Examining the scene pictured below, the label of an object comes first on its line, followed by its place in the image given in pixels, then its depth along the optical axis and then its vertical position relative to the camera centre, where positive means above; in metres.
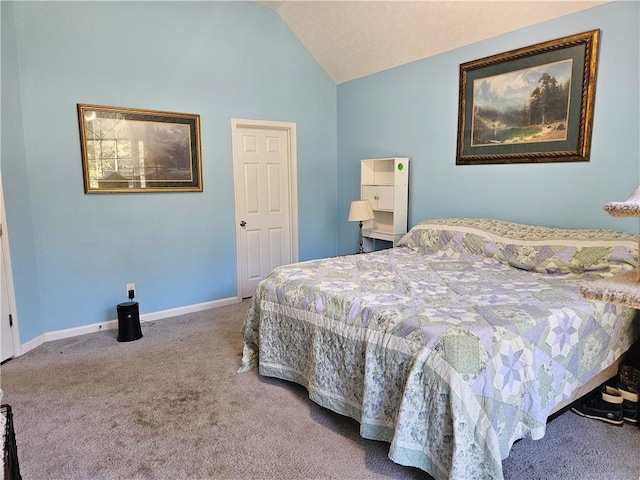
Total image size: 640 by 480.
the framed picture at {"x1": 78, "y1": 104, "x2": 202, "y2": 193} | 3.36 +0.33
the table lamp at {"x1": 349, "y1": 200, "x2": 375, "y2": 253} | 4.07 -0.26
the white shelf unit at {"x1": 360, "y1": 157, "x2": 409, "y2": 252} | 4.00 -0.10
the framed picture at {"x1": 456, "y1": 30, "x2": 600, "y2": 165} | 2.78 +0.62
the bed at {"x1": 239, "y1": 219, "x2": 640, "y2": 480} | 1.56 -0.71
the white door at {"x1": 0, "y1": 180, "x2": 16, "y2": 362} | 2.89 -0.87
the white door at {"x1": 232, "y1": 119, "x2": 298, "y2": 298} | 4.30 -0.13
